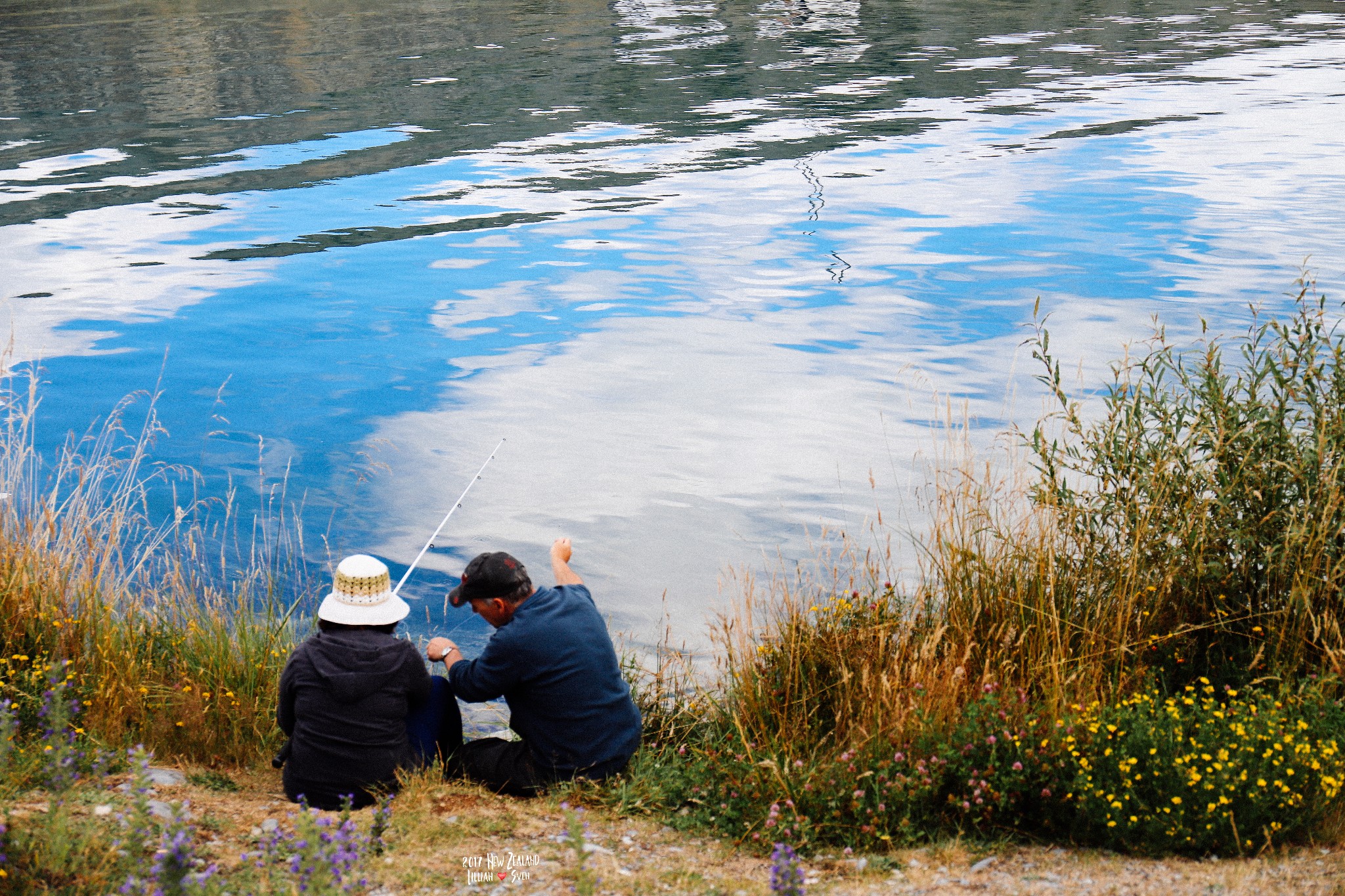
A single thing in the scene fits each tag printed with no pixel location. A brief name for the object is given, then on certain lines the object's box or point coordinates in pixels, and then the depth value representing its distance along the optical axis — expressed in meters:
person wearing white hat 10.14
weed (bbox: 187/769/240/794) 10.48
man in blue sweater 10.52
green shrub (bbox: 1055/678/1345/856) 8.72
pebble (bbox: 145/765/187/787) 10.31
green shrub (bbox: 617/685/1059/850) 9.29
